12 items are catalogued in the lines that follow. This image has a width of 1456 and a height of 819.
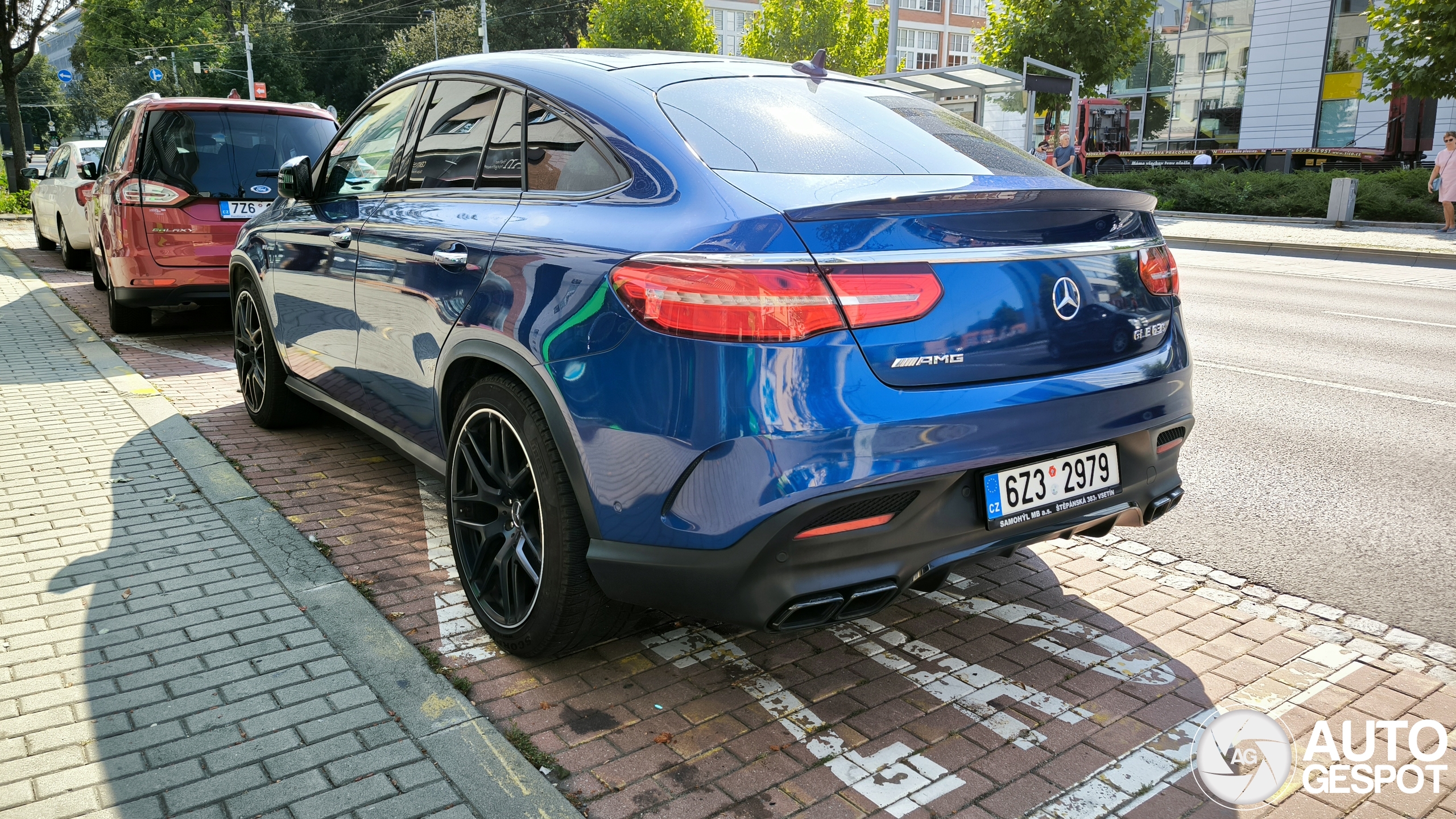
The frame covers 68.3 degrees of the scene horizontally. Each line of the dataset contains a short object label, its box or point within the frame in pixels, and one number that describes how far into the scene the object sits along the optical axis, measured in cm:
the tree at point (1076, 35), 2814
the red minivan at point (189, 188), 797
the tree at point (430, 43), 5878
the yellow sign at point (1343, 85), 3138
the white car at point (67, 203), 1259
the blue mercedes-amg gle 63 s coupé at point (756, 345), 246
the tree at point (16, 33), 2298
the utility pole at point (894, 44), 2655
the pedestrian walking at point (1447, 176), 1809
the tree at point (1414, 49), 1998
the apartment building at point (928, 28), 8050
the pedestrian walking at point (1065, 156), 1920
